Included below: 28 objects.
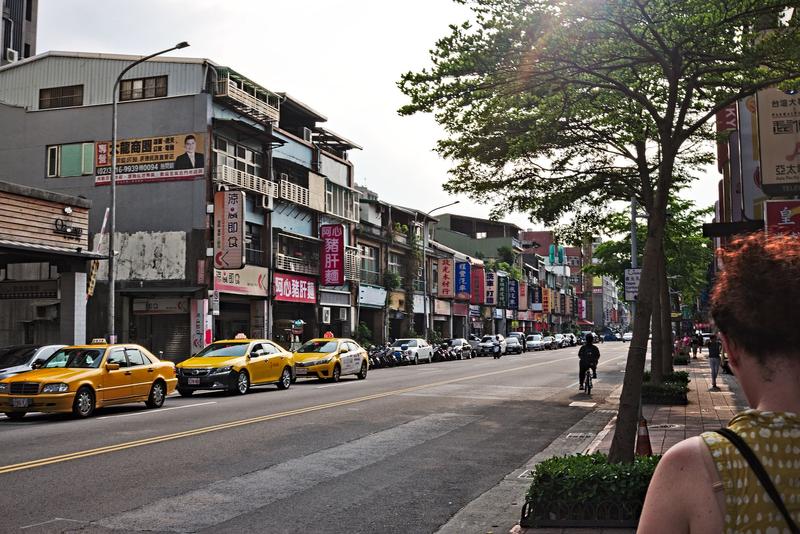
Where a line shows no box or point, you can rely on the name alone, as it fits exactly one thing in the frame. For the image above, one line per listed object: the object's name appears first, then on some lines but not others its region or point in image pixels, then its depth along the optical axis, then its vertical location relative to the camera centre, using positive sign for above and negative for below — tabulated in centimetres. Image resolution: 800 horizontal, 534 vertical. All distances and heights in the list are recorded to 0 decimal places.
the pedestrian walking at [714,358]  2369 -108
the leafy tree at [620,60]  924 +357
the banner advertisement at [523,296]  9900 +364
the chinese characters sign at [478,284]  7931 +418
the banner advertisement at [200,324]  3529 +8
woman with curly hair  186 -28
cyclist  2256 -95
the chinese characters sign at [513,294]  9223 +363
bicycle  2278 -172
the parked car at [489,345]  5977 -161
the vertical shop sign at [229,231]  3519 +433
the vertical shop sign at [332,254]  4547 +419
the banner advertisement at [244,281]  3656 +221
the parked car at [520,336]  6838 -110
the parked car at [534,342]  7512 -174
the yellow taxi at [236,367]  2069 -114
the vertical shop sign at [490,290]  8162 +363
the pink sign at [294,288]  4172 +209
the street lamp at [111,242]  2466 +271
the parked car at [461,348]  5328 -162
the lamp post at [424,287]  5717 +282
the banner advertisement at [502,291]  8644 +371
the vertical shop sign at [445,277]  6944 +427
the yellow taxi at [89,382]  1479 -113
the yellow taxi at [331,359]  2642 -119
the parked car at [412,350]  4329 -149
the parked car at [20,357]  1908 -78
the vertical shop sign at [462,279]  7400 +438
